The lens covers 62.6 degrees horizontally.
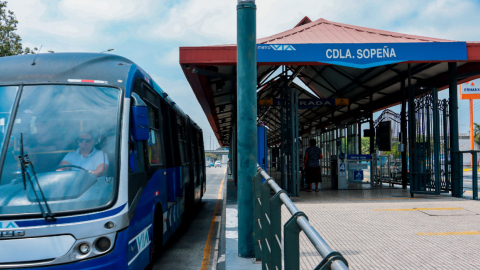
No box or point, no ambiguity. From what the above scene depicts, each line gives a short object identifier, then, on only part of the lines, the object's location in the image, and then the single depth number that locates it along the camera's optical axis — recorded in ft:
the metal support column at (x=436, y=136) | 36.63
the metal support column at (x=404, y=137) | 48.14
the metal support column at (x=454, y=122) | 36.47
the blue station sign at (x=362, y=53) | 33.30
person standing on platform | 43.62
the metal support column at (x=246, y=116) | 16.28
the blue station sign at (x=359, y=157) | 52.37
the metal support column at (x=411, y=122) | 38.01
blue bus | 12.65
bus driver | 13.98
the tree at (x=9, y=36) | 70.38
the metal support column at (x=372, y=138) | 59.65
